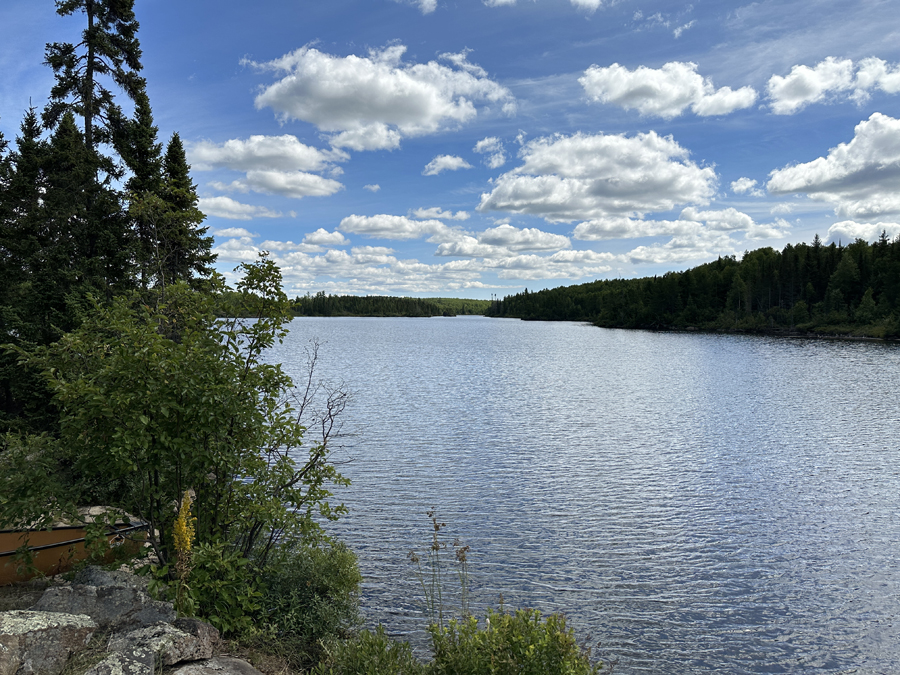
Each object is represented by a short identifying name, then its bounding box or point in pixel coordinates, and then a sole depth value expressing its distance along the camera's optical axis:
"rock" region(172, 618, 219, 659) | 7.00
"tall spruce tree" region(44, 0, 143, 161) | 23.47
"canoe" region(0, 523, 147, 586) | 9.43
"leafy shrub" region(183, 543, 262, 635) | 7.77
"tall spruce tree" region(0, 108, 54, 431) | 20.58
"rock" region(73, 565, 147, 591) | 7.64
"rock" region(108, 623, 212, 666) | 6.33
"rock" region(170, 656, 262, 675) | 6.58
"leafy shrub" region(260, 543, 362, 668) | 9.24
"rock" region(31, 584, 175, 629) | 7.08
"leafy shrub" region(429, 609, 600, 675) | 6.45
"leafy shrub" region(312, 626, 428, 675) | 7.39
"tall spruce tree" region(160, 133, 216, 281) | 27.14
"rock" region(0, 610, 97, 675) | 5.98
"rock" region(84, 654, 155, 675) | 5.91
